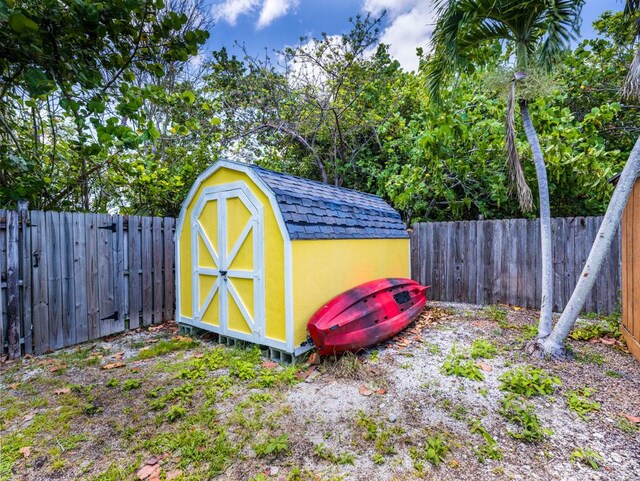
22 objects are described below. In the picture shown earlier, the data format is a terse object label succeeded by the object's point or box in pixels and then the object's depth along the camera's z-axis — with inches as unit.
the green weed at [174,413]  107.7
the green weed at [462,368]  131.4
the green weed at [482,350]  150.2
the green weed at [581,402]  105.7
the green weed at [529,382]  117.4
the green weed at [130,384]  130.1
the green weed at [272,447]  90.2
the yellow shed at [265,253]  153.3
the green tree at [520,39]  140.2
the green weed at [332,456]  87.5
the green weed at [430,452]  85.5
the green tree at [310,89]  312.3
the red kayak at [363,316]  146.0
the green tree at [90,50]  87.4
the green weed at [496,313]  207.2
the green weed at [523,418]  94.1
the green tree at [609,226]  123.1
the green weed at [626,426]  96.0
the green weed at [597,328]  169.2
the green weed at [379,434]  91.4
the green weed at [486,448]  87.2
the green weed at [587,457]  83.6
